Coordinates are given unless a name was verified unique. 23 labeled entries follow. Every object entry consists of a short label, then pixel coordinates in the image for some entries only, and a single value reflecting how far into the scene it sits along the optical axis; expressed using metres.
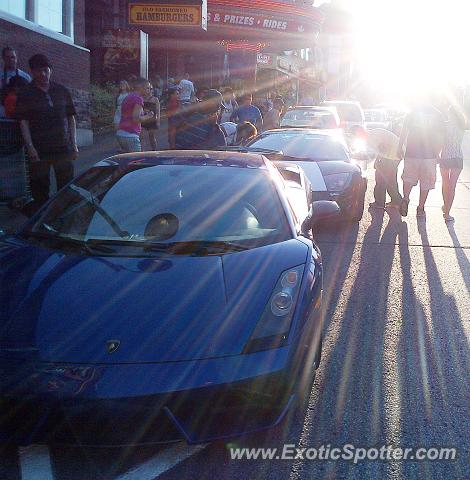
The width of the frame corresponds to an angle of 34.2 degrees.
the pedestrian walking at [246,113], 14.47
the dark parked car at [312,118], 18.05
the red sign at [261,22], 29.31
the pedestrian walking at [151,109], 11.73
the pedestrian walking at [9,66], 10.44
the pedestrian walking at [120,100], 11.21
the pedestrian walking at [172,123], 10.39
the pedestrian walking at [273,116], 22.28
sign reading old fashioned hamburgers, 23.08
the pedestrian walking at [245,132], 12.69
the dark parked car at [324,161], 9.59
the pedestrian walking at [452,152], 10.70
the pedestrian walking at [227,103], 15.98
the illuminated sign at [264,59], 39.47
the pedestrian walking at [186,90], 18.94
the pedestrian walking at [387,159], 11.34
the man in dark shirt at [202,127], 10.13
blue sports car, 3.19
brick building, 13.96
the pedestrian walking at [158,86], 26.19
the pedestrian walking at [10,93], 9.20
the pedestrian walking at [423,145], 10.67
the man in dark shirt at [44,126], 7.56
